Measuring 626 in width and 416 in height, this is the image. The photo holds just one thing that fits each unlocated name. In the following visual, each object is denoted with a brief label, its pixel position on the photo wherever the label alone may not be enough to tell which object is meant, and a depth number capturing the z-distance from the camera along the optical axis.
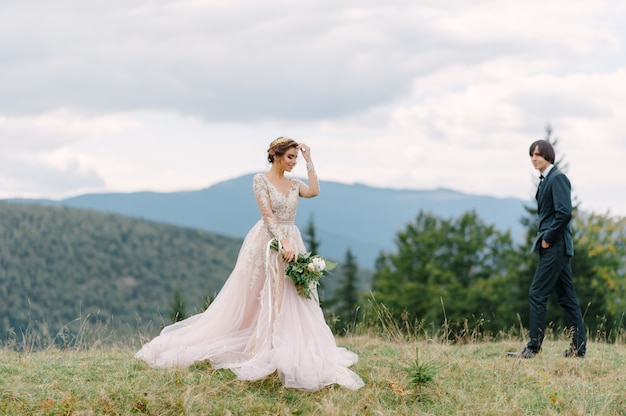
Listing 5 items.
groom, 8.58
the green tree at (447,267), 44.88
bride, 7.11
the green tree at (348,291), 55.88
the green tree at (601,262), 36.88
